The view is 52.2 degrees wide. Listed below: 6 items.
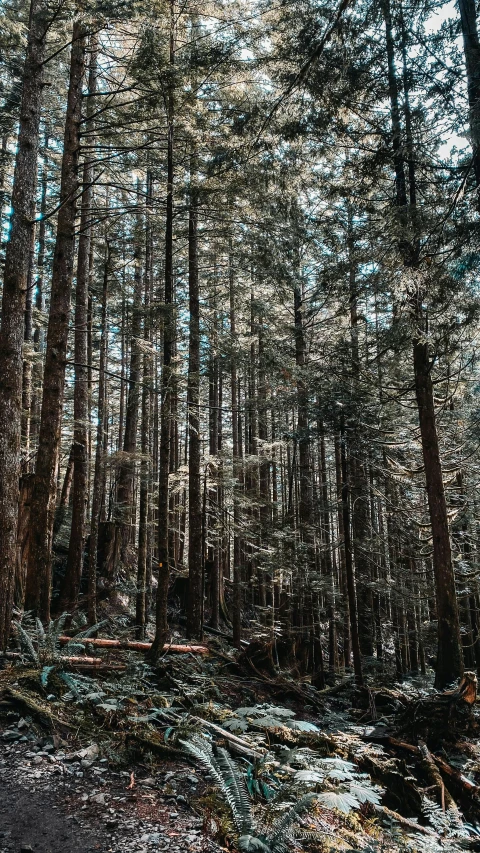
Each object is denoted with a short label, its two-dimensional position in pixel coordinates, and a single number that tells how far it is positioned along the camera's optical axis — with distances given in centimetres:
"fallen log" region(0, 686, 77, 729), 442
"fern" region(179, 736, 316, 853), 284
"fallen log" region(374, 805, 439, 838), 427
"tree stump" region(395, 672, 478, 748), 768
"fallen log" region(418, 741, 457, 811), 539
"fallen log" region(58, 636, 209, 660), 730
